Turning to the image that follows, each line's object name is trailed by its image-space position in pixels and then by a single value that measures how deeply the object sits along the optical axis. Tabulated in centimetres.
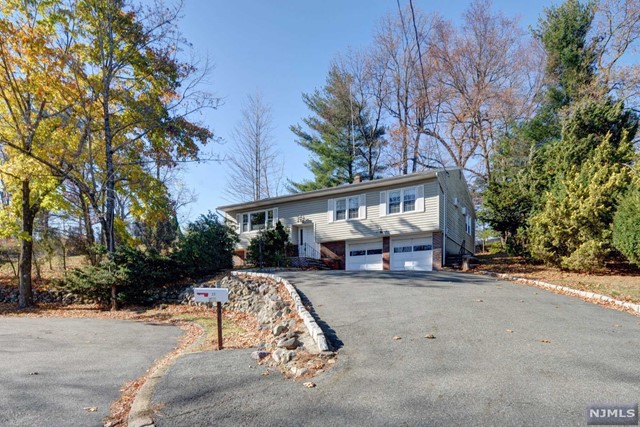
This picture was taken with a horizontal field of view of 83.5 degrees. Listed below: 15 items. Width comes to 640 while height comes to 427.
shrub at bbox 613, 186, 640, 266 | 1126
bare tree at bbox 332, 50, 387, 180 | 2894
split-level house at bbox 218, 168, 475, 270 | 1692
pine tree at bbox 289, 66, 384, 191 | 2884
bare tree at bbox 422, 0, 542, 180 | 2508
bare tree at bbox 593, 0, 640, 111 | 2038
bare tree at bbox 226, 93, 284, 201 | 2936
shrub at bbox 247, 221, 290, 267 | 1786
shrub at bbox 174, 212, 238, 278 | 1502
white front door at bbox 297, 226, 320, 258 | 2005
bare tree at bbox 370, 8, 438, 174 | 2723
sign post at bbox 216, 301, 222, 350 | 583
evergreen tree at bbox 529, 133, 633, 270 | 1286
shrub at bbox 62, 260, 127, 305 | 1274
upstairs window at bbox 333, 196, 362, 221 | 1897
